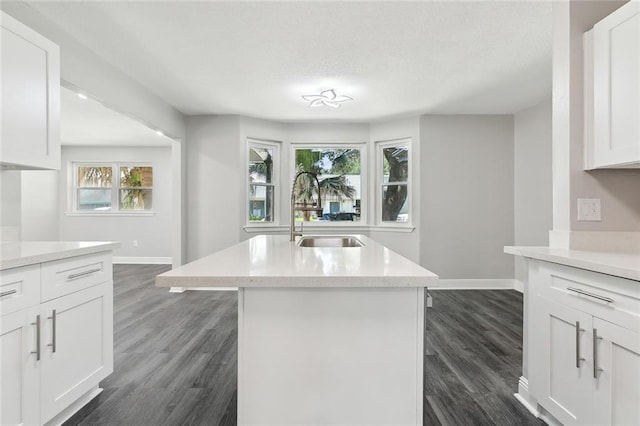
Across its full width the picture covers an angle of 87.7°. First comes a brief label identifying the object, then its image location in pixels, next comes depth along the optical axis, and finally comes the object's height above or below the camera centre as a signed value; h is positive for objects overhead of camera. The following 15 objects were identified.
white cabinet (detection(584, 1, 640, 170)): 1.56 +0.61
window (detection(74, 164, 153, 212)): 6.91 +0.53
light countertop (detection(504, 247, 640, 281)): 1.22 -0.21
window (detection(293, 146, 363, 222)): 5.28 +0.57
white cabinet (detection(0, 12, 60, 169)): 1.67 +0.61
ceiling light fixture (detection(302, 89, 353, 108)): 3.76 +1.31
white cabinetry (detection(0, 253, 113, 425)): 1.40 -0.63
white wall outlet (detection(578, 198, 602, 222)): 1.85 +0.01
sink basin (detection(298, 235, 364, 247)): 2.60 -0.23
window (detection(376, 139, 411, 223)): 4.95 +0.48
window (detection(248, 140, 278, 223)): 5.01 +0.49
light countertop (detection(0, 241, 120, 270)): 1.41 -0.19
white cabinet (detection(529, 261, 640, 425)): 1.23 -0.57
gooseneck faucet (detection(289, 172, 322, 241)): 2.33 +0.02
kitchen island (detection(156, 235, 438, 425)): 1.21 -0.52
